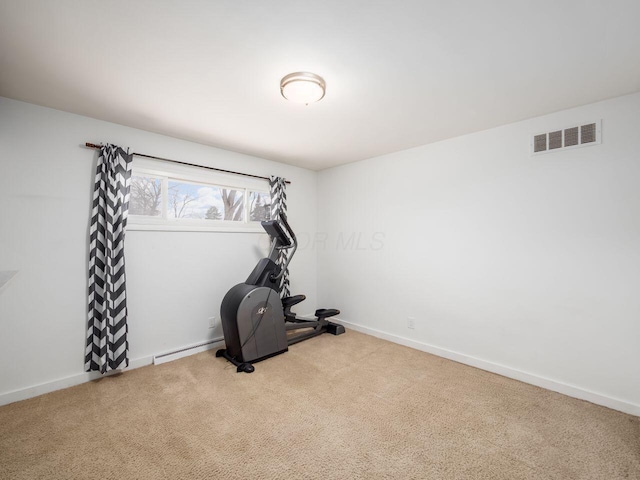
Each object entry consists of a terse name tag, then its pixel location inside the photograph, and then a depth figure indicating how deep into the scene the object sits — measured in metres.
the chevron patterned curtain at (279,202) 3.84
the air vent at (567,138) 2.21
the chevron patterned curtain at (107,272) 2.47
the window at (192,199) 2.88
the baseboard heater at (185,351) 2.87
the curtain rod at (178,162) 2.49
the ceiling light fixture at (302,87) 1.85
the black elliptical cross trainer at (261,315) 2.80
